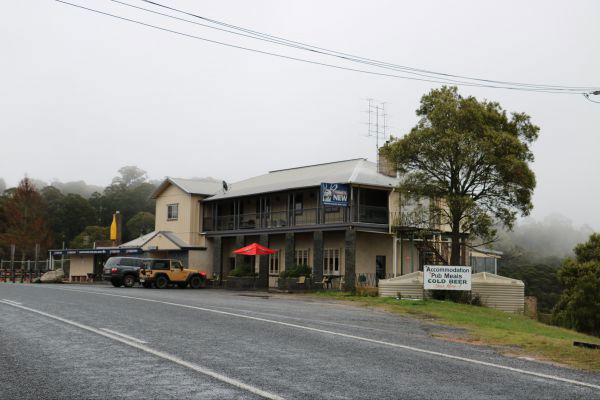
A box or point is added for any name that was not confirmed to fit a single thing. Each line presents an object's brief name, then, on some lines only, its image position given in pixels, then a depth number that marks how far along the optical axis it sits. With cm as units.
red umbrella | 3741
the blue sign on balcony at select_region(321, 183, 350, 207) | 3403
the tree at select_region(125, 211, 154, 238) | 9750
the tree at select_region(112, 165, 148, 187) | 18900
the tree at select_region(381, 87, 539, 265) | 2912
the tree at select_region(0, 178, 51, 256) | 6756
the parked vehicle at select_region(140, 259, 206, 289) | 3716
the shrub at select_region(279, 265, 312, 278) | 3578
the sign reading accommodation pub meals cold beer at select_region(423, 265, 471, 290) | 2634
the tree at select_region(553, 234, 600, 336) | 3284
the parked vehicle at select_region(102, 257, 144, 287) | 3822
